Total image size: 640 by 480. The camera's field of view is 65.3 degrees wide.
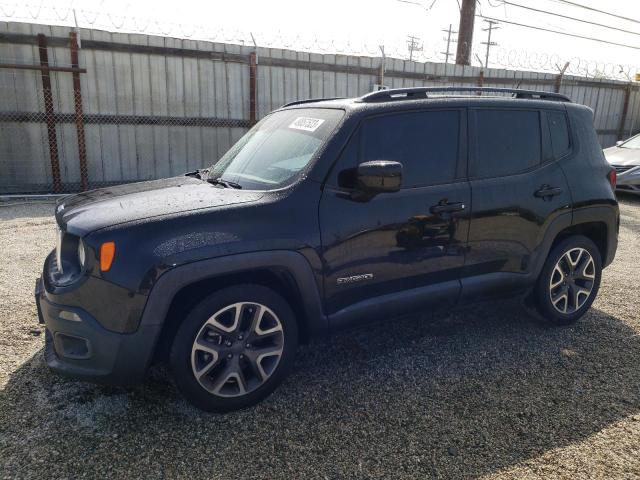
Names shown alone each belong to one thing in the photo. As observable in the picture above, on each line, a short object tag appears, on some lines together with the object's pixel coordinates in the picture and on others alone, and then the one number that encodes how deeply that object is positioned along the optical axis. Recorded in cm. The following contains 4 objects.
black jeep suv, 258
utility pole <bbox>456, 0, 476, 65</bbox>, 1497
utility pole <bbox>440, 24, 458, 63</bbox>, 4328
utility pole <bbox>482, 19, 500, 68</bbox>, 4153
